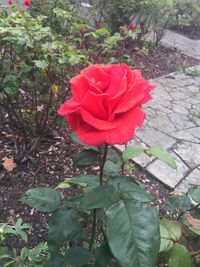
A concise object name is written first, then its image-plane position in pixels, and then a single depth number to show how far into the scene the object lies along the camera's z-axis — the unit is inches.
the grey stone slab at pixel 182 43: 190.2
